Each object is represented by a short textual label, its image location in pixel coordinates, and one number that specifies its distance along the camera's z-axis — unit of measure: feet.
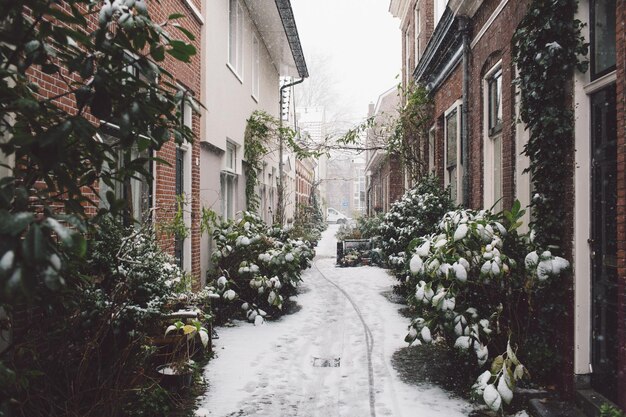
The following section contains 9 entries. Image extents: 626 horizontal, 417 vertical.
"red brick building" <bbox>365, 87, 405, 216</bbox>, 49.61
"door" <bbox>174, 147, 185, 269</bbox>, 27.02
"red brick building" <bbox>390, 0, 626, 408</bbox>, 12.76
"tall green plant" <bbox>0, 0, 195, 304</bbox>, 5.34
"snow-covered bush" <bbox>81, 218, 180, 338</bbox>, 13.62
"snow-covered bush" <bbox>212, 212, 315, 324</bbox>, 26.68
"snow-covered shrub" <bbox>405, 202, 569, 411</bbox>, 15.25
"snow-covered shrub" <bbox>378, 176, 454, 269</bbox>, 31.42
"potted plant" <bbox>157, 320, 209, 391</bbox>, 15.78
